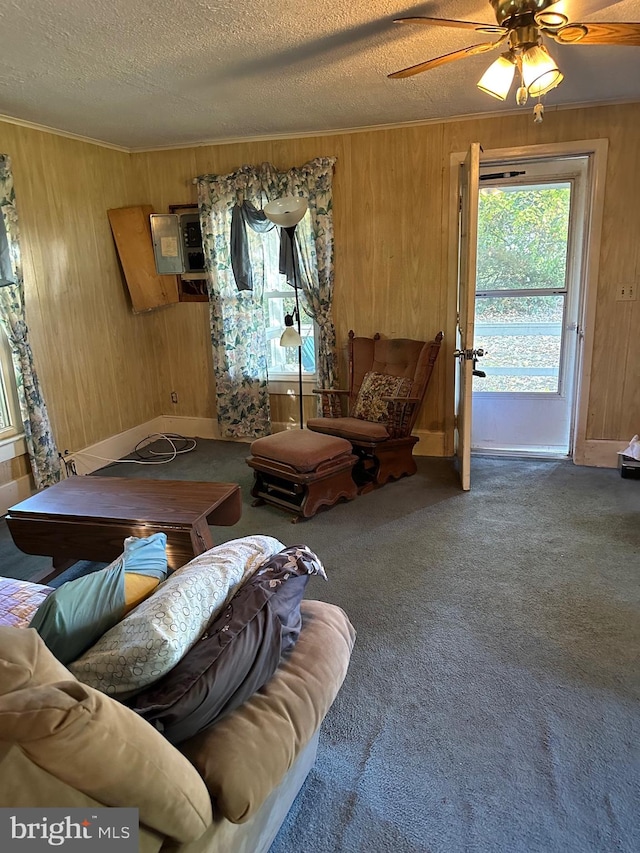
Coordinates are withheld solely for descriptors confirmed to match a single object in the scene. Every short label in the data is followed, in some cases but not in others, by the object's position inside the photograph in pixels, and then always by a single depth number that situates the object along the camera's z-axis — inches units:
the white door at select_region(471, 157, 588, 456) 160.7
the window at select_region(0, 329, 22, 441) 139.4
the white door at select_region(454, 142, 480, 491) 130.6
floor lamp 145.9
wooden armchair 148.3
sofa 32.1
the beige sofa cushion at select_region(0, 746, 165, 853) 31.9
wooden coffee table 94.0
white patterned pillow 42.9
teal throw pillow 45.3
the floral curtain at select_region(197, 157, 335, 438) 165.8
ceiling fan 74.9
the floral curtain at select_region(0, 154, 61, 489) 135.0
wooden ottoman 131.5
